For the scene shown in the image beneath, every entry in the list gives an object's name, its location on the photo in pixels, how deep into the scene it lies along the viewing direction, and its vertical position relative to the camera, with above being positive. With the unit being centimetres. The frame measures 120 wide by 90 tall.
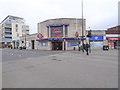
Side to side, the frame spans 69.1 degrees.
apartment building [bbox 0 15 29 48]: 5653 +831
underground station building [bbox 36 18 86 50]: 2505 +276
